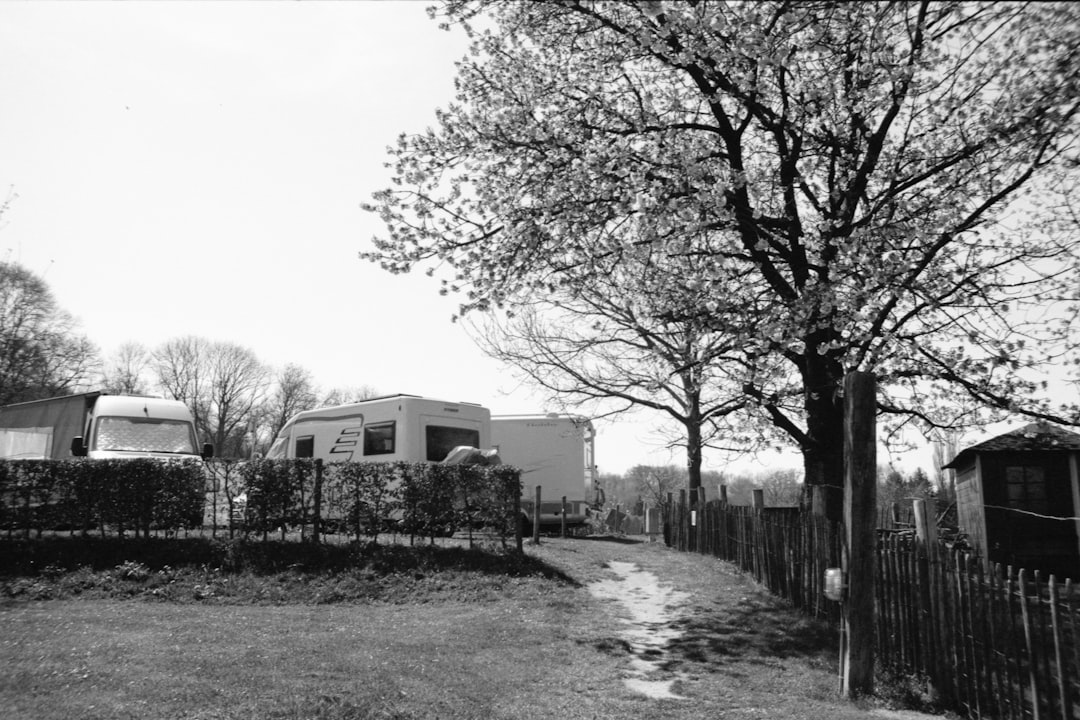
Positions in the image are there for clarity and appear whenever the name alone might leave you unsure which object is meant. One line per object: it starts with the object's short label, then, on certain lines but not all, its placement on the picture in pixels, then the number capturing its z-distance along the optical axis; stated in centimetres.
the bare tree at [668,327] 1162
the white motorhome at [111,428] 1759
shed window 1966
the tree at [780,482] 3877
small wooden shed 1906
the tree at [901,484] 4372
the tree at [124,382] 7149
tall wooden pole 755
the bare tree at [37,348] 4200
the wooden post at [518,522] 1483
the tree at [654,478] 6359
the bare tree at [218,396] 7900
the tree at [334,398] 8176
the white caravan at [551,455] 2652
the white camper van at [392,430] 1942
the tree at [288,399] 8512
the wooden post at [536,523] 1857
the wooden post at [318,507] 1433
